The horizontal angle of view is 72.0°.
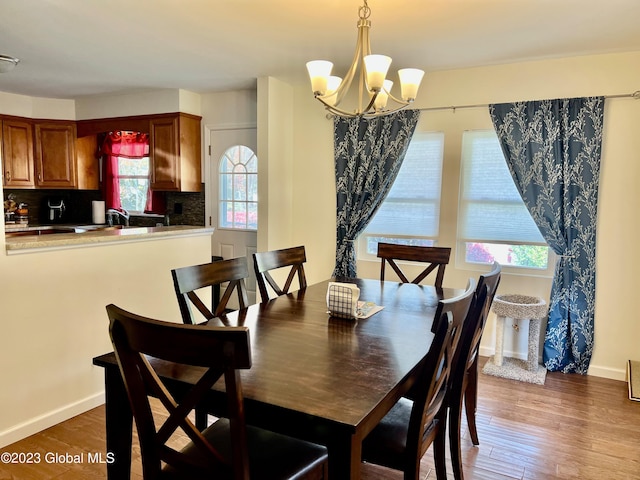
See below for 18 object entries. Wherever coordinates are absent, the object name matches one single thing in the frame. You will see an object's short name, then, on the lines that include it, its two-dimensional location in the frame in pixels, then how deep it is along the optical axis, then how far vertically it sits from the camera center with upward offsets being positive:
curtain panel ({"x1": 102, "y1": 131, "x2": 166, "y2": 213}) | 5.20 +0.48
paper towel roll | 5.52 -0.20
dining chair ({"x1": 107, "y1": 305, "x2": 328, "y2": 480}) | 1.05 -0.56
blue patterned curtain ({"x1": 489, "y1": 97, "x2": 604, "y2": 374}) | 3.30 +0.08
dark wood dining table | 1.17 -0.56
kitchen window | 5.43 +0.17
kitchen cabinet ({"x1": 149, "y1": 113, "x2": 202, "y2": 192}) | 4.73 +0.48
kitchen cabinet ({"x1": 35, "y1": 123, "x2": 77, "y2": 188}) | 5.24 +0.48
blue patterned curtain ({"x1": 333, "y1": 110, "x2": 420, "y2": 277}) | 3.90 +0.30
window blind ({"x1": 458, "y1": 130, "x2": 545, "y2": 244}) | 3.63 +0.01
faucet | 5.35 -0.24
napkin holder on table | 2.02 -0.47
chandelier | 1.99 +0.59
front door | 4.77 +0.03
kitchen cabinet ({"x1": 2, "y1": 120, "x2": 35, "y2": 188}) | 5.00 +0.47
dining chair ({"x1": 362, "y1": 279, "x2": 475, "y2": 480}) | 1.42 -0.79
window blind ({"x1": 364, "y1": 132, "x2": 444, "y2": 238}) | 3.89 +0.06
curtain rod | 3.18 +0.78
